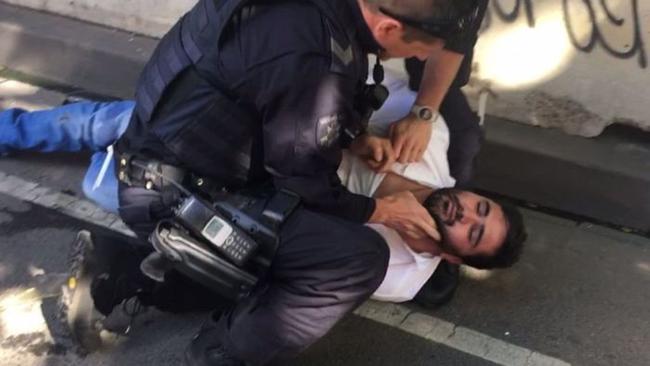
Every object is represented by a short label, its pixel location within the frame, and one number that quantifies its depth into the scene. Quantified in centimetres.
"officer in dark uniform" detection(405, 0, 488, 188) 304
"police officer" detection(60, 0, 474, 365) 226
